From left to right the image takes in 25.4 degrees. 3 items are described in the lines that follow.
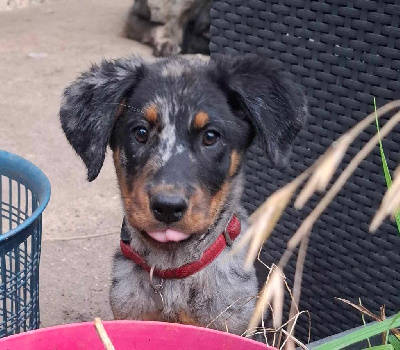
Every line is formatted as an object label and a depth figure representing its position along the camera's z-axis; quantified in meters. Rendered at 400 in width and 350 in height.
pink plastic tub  0.47
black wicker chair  0.72
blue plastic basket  0.65
